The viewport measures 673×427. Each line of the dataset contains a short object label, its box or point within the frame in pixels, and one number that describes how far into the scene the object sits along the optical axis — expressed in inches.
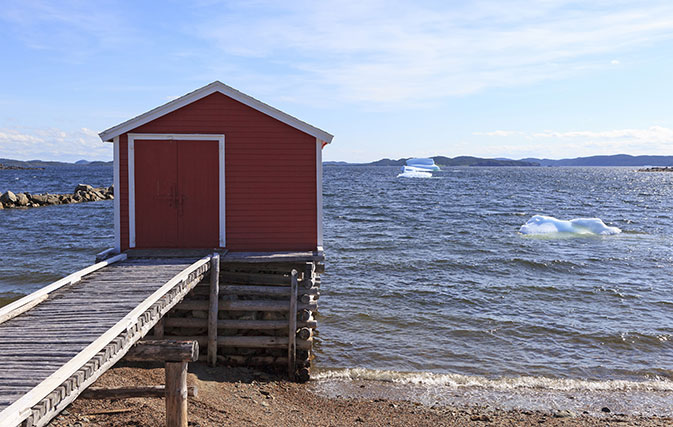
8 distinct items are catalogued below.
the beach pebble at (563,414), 385.7
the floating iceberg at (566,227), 1289.4
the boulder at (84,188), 2351.1
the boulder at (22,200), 1956.2
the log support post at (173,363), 263.3
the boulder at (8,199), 1934.9
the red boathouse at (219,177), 479.2
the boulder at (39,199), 2027.6
